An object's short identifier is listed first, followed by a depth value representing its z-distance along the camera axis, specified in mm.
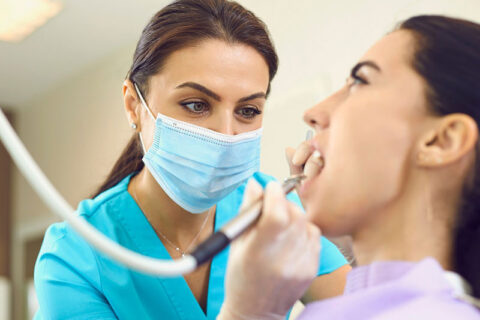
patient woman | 860
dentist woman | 1320
